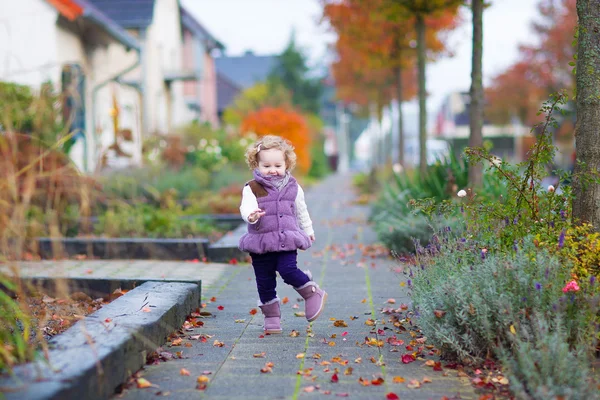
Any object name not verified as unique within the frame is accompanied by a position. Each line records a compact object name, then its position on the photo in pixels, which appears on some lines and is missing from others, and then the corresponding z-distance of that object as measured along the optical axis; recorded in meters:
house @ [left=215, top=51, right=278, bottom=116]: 62.94
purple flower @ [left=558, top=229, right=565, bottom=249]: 3.94
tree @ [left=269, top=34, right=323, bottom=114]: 47.92
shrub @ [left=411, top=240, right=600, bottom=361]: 3.62
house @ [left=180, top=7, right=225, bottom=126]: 30.48
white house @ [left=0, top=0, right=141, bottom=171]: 13.90
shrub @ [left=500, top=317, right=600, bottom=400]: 3.08
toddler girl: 4.73
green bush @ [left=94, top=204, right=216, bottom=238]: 8.96
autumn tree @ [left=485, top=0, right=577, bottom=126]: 35.66
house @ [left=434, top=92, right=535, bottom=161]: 40.87
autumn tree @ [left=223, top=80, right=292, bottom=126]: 29.77
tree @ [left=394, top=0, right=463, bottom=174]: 11.60
